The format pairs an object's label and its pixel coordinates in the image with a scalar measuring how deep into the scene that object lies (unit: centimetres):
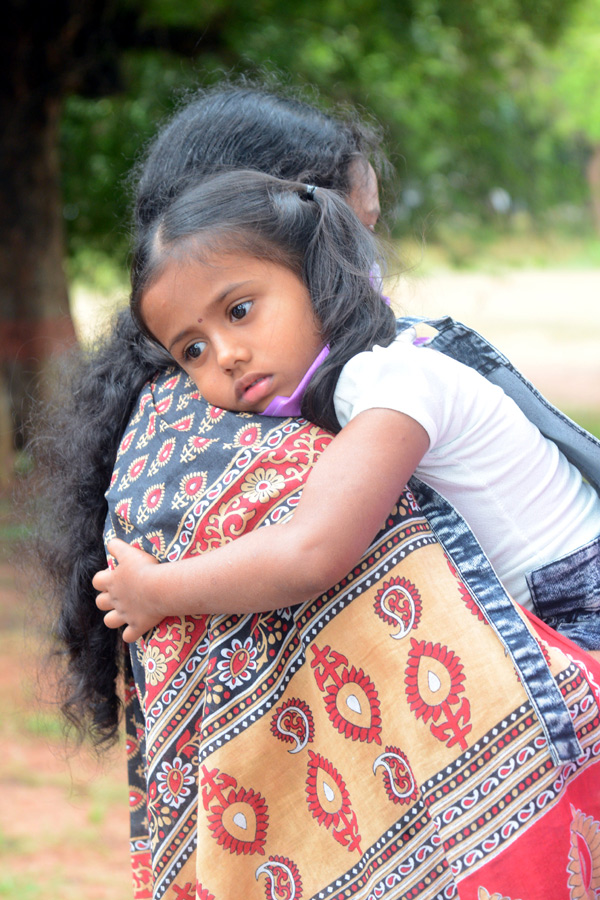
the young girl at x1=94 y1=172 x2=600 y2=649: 132
